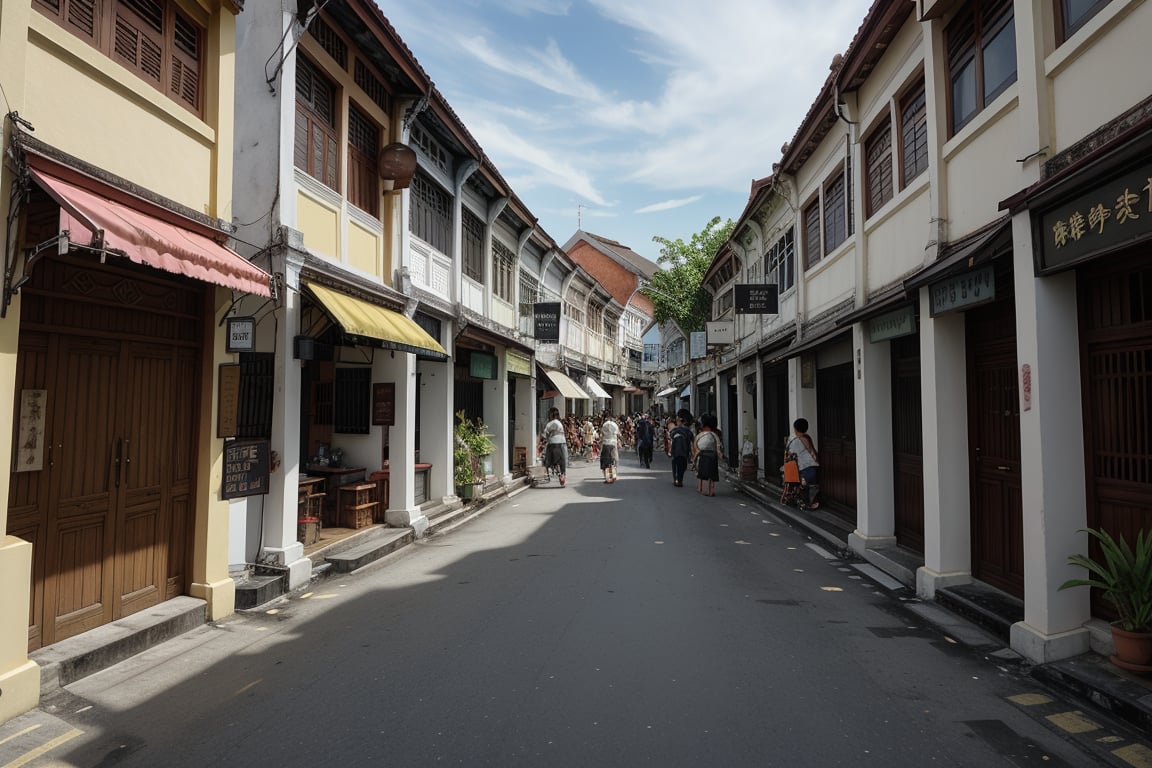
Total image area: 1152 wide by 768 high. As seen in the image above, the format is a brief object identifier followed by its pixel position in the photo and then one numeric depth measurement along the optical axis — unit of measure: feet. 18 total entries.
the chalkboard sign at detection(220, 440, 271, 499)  21.63
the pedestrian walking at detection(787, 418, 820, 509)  40.91
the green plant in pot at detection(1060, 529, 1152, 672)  13.97
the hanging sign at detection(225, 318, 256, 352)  21.07
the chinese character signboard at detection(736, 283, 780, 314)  49.44
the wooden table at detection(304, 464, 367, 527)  32.19
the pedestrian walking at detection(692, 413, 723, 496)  50.80
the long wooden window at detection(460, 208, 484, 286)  46.44
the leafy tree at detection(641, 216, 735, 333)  95.81
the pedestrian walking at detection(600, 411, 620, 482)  59.36
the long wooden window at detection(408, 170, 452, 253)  38.14
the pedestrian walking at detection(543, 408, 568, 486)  58.49
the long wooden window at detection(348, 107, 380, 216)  31.14
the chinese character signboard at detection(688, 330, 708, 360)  79.71
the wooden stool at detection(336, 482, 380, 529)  31.91
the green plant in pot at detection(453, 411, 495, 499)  43.29
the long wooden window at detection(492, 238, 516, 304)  54.03
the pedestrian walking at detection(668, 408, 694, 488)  56.18
